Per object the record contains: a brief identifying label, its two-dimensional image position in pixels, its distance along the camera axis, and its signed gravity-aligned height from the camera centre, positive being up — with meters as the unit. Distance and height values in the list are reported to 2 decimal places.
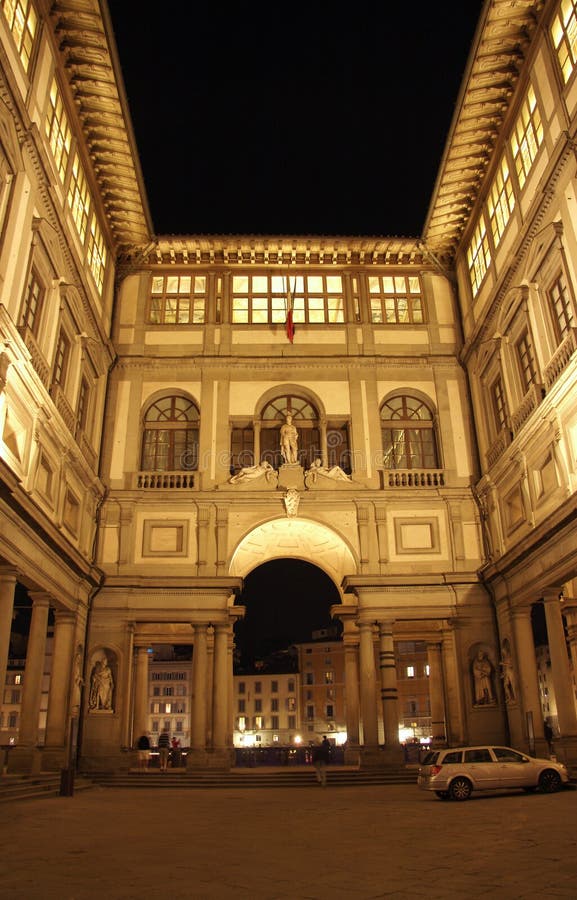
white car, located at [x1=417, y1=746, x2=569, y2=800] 18.20 -0.79
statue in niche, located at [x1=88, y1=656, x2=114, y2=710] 27.36 +2.05
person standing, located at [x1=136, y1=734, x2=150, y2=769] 29.83 -0.10
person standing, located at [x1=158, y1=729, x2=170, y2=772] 30.61 -0.35
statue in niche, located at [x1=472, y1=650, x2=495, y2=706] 27.84 +2.02
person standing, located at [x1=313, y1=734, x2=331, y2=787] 24.28 -0.60
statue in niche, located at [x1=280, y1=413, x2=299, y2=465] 30.77 +11.47
